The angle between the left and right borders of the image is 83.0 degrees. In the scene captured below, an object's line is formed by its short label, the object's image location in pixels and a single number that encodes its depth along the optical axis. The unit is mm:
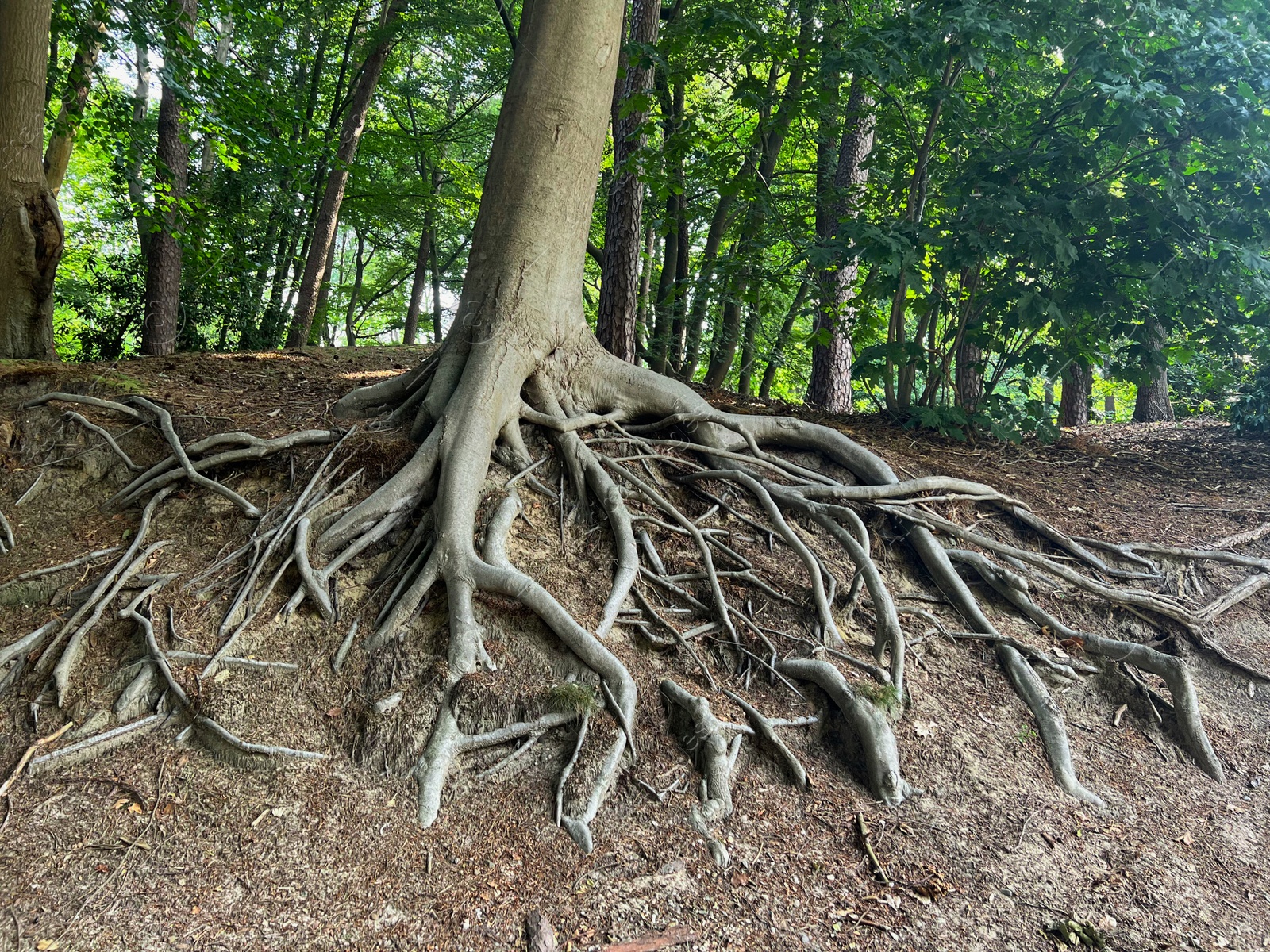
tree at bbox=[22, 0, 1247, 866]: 3428
